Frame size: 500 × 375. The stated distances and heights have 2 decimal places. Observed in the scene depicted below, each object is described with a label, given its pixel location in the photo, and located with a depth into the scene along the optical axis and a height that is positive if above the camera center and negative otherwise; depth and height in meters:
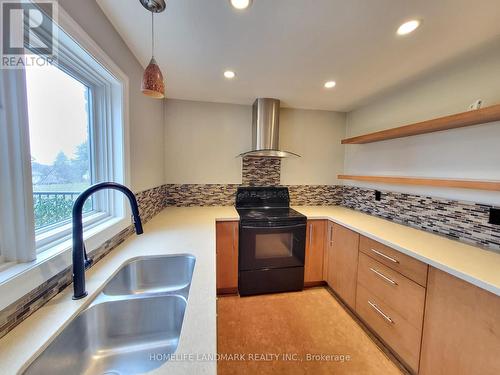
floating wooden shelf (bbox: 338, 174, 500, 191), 1.13 -0.03
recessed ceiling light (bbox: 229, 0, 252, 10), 0.95 +0.85
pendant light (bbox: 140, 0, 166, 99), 0.94 +0.47
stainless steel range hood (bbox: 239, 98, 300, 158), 2.28 +0.56
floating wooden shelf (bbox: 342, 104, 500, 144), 1.13 +0.39
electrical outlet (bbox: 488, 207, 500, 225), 1.21 -0.23
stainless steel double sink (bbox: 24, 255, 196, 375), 0.67 -0.65
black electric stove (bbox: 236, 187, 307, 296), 1.98 -0.83
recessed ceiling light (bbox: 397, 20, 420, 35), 1.06 +0.86
